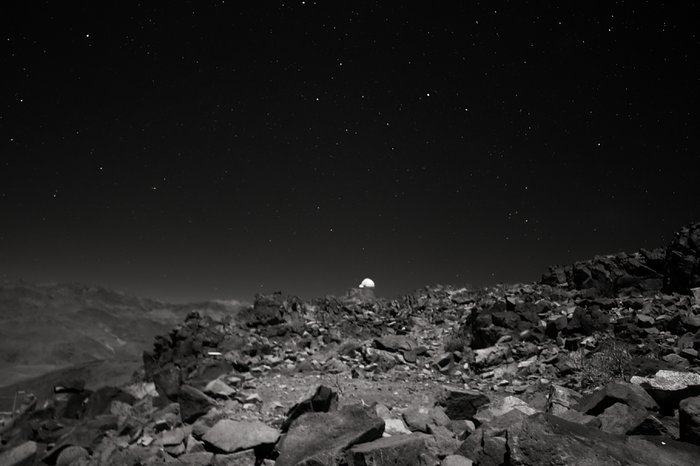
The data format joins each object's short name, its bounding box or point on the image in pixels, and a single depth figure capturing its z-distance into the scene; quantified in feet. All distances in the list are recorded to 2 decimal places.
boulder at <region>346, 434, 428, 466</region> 14.60
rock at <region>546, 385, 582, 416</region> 21.04
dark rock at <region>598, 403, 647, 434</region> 15.20
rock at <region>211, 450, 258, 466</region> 19.53
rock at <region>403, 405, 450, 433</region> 21.59
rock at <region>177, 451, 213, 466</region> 19.80
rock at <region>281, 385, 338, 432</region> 24.00
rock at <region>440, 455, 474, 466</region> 13.92
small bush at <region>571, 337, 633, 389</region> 26.89
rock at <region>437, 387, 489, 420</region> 24.12
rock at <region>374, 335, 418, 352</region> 44.78
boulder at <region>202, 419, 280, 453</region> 20.63
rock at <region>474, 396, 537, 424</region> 21.35
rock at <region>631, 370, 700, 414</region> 17.65
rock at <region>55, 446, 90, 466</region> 26.20
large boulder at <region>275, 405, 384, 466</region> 17.05
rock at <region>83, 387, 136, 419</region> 38.63
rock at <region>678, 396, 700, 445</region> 13.75
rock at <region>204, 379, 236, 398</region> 32.55
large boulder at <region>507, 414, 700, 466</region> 11.81
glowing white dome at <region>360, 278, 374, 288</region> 102.44
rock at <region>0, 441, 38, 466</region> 28.60
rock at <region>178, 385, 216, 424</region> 29.24
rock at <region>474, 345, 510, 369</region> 37.22
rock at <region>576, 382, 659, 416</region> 17.38
